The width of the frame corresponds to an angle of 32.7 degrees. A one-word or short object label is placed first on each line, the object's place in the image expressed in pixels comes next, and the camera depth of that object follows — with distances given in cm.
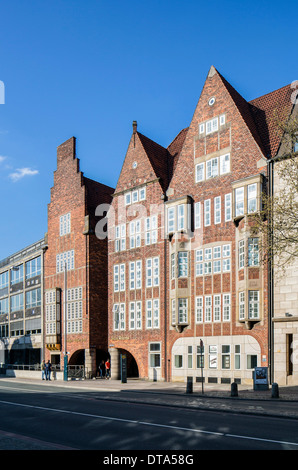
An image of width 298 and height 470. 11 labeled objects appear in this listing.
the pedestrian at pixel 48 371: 4173
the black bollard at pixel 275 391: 2375
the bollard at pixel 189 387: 2700
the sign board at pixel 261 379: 2738
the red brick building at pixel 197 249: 3186
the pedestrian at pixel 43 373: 4267
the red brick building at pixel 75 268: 4409
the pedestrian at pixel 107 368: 4178
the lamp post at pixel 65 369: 4016
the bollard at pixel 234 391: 2483
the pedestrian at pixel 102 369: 4262
